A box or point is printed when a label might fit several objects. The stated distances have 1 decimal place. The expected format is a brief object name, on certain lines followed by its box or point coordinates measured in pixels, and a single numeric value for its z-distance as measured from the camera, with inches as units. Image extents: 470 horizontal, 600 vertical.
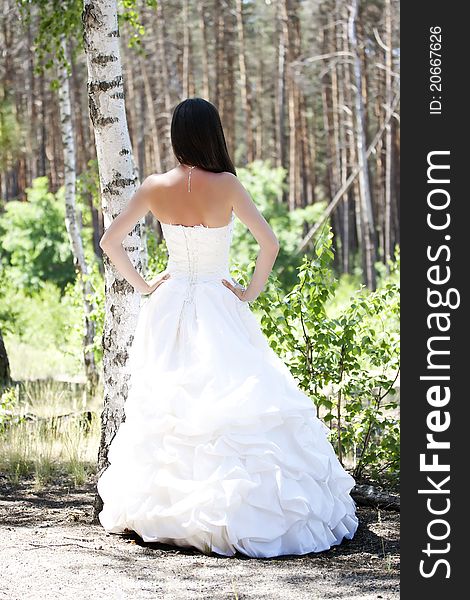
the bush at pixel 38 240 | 858.8
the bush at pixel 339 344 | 256.1
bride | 189.0
